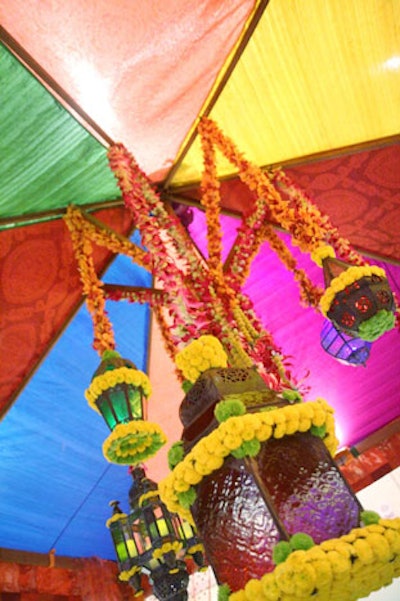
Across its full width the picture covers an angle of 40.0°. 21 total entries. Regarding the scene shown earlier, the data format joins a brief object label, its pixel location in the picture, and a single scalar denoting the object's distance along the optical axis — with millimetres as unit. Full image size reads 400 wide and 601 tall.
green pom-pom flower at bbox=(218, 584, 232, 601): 1541
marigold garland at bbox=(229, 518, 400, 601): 1326
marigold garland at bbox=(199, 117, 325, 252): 2961
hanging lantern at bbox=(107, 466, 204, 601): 2891
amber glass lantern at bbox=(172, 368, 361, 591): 1517
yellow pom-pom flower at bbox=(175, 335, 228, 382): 2033
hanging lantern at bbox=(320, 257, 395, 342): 2471
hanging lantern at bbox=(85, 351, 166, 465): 2598
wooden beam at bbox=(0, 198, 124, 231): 3412
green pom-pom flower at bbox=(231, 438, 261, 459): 1597
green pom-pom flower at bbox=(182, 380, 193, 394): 2064
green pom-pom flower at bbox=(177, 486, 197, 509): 1739
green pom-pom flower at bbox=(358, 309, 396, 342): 2469
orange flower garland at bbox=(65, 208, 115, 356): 3104
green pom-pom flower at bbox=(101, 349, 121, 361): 2873
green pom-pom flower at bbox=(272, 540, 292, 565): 1391
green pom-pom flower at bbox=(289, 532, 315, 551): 1402
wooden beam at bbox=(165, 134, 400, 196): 3789
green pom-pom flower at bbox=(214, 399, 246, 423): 1678
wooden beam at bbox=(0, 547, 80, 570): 4508
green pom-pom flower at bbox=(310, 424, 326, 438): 1750
